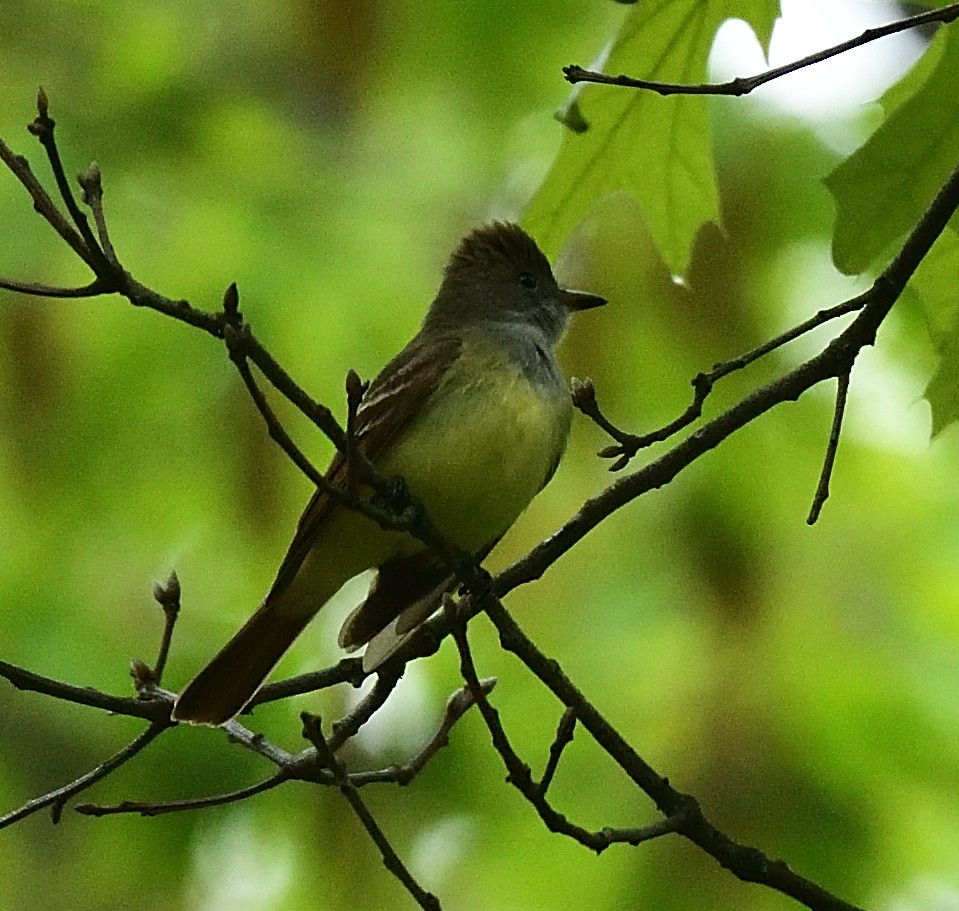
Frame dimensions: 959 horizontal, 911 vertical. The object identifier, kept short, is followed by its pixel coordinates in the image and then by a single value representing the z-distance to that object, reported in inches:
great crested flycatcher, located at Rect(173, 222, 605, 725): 277.6
